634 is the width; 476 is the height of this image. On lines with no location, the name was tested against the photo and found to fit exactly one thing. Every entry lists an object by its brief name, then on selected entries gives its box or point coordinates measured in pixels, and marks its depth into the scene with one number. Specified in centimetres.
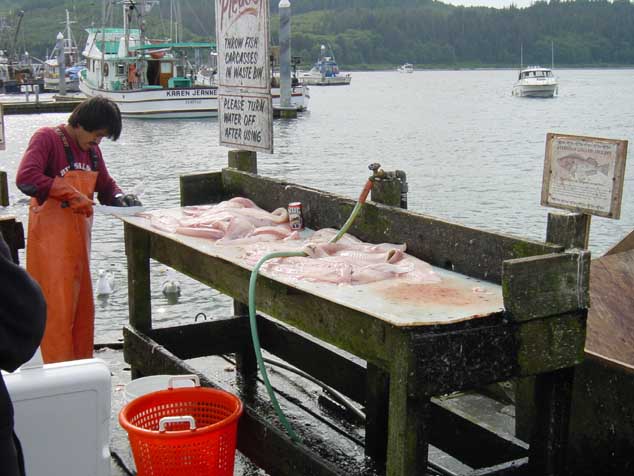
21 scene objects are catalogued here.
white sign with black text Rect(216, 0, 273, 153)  576
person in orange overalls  525
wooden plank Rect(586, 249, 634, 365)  495
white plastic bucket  450
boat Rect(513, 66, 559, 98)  7738
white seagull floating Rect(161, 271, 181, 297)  988
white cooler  278
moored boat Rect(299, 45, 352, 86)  12131
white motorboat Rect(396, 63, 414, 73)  16925
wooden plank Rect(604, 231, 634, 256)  574
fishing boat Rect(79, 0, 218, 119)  4512
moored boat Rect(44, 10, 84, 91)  7794
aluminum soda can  512
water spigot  459
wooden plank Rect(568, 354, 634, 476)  405
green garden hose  392
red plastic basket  374
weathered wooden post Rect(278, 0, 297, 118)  4006
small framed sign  379
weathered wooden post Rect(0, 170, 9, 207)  589
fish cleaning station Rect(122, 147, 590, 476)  322
